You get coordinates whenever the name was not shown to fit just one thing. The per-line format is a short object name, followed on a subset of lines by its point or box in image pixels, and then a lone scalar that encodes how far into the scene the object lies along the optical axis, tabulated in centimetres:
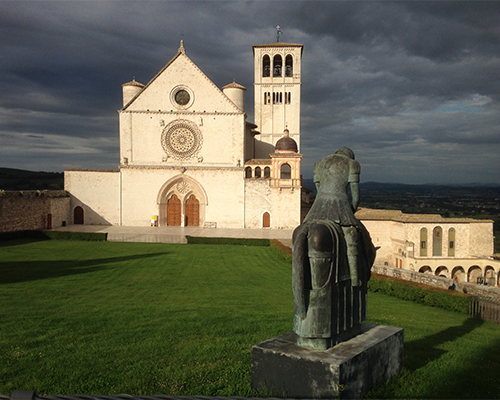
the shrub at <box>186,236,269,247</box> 2966
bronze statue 531
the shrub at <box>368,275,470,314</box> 1491
